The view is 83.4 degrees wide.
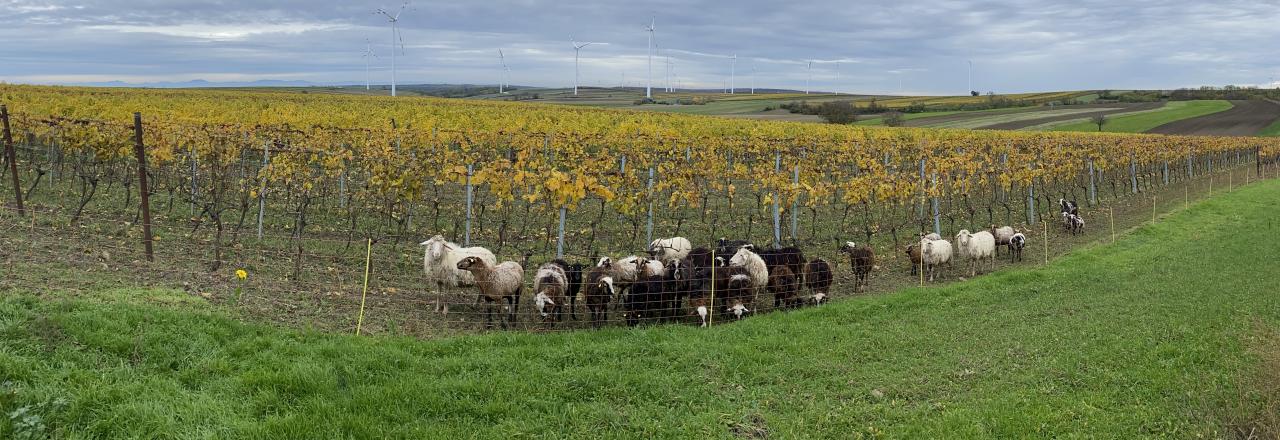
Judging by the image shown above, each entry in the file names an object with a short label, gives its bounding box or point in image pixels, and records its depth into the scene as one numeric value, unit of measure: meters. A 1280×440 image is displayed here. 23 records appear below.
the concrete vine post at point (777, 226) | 13.95
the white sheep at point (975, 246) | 14.80
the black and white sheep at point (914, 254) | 14.23
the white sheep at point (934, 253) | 14.03
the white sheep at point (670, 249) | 12.56
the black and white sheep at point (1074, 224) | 19.52
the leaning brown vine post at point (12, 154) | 12.99
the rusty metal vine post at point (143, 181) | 10.05
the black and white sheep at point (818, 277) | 11.99
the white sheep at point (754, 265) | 11.32
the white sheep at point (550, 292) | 9.89
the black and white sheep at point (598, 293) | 10.12
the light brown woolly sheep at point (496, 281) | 10.05
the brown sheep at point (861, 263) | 13.02
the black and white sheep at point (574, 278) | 10.66
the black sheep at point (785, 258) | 12.33
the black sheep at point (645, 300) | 10.17
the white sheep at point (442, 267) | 10.50
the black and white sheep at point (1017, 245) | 15.83
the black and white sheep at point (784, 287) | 11.44
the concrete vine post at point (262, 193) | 12.84
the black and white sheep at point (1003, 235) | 16.48
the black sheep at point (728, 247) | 12.62
